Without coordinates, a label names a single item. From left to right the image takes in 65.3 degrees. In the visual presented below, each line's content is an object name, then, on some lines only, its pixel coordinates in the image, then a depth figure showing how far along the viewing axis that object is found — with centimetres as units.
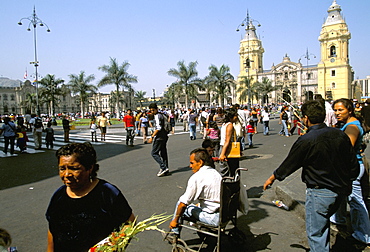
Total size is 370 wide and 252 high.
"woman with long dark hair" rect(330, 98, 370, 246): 362
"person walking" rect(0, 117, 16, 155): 1217
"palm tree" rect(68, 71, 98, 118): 4691
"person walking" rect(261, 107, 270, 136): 1701
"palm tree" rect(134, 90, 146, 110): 8760
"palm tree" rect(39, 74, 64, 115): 4472
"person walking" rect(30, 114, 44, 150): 1370
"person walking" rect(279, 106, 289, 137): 1656
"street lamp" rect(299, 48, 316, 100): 8494
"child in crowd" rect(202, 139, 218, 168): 555
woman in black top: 218
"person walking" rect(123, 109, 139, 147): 1441
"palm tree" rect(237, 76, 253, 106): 5797
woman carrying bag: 584
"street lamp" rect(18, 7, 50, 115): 2712
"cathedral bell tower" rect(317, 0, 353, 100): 7462
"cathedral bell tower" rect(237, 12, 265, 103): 8731
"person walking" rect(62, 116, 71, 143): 1597
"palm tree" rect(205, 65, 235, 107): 4444
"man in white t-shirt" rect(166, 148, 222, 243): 346
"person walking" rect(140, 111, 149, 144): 1583
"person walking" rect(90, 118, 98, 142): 1610
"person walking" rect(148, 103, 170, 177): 750
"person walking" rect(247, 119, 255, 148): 1249
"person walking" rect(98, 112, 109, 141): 1694
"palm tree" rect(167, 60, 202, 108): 4056
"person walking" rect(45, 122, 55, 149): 1420
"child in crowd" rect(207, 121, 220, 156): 941
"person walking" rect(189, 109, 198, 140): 1597
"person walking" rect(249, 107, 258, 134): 1819
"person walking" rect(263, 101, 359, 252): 289
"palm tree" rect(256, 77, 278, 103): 6430
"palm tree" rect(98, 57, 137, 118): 4047
